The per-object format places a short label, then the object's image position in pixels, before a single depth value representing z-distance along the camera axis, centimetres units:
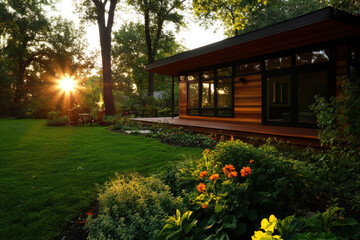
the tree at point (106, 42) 1378
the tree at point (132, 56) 2901
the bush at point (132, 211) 189
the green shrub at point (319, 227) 130
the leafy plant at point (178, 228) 163
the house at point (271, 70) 551
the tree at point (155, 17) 1847
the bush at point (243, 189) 182
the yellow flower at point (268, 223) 118
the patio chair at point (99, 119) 1285
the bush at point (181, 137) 644
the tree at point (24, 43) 2150
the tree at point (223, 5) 769
